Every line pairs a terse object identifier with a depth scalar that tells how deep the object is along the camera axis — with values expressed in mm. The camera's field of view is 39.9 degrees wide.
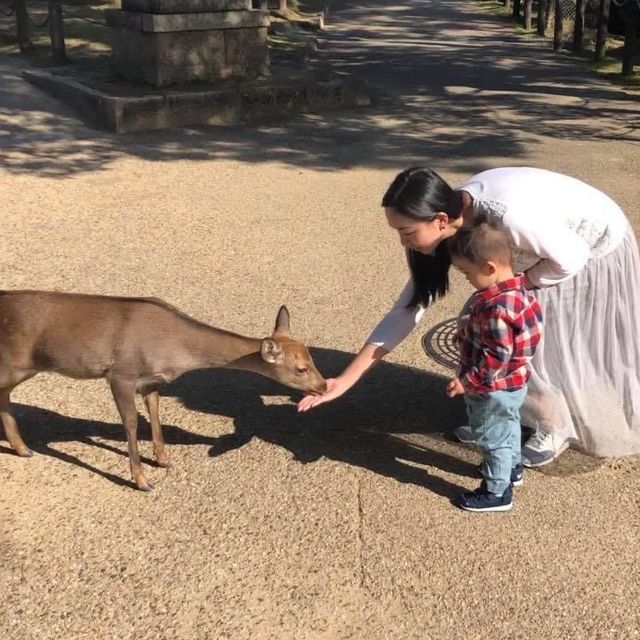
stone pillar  10328
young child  3059
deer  3387
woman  3268
